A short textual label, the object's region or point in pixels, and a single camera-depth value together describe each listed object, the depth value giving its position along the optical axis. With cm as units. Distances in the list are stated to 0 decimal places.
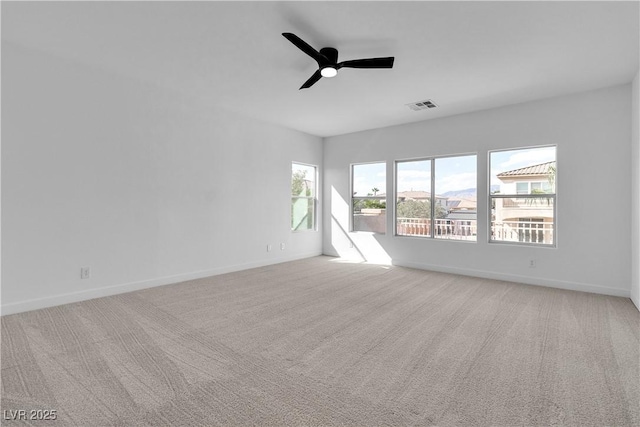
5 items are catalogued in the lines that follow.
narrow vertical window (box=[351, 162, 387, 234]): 648
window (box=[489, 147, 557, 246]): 463
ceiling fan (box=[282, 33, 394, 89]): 295
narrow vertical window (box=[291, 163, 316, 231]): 672
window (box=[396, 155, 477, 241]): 536
